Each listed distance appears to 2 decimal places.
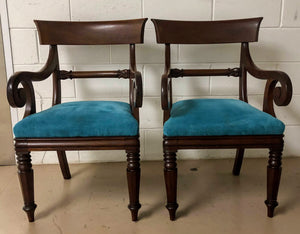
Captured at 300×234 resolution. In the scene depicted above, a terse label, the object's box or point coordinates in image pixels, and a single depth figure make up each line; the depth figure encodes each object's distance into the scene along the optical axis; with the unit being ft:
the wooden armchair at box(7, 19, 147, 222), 3.86
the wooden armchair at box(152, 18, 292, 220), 3.88
